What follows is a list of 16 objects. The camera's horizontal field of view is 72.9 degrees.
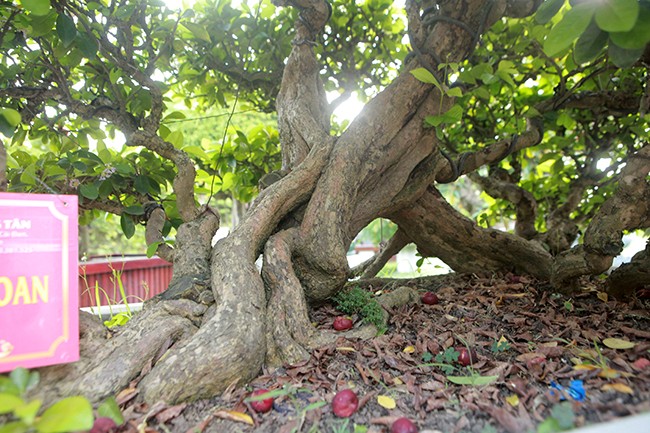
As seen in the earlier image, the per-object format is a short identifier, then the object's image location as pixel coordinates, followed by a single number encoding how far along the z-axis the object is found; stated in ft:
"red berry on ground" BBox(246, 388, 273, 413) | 1.39
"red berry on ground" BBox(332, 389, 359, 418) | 1.34
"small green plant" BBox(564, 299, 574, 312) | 2.19
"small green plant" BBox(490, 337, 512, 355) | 1.75
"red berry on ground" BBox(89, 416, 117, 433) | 1.22
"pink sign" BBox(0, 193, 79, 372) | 1.24
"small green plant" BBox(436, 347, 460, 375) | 1.63
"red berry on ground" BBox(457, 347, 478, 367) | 1.65
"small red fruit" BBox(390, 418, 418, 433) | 1.21
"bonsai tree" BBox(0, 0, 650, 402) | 1.56
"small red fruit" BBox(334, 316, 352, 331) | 1.97
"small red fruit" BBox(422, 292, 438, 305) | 2.39
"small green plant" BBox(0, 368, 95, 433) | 0.96
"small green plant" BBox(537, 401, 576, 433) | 1.11
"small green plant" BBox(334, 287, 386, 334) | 2.05
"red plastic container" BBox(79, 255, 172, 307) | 5.34
